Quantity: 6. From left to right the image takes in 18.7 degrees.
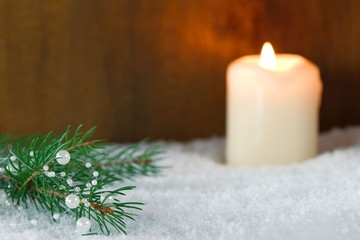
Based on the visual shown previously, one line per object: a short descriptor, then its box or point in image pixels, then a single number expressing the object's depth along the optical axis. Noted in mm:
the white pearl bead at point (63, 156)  693
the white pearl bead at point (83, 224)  678
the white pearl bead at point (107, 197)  682
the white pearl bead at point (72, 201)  680
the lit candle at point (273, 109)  906
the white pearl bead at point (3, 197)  733
